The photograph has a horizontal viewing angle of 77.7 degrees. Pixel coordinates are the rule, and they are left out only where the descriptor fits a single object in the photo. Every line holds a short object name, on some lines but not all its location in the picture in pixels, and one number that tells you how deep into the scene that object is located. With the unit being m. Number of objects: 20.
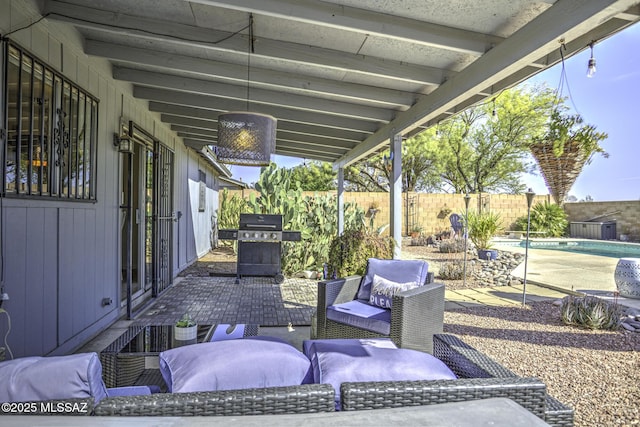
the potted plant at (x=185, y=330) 2.52
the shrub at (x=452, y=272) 6.80
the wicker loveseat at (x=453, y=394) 1.20
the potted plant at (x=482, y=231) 9.02
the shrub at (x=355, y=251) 5.02
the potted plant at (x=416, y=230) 14.13
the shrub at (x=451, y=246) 10.05
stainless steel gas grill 6.52
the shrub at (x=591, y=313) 3.89
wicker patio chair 2.78
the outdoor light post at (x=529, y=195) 5.27
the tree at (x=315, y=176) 23.02
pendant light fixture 3.26
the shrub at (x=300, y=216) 7.36
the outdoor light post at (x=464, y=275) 6.26
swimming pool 11.18
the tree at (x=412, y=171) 18.27
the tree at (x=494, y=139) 16.47
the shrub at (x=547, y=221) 15.66
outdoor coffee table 2.18
